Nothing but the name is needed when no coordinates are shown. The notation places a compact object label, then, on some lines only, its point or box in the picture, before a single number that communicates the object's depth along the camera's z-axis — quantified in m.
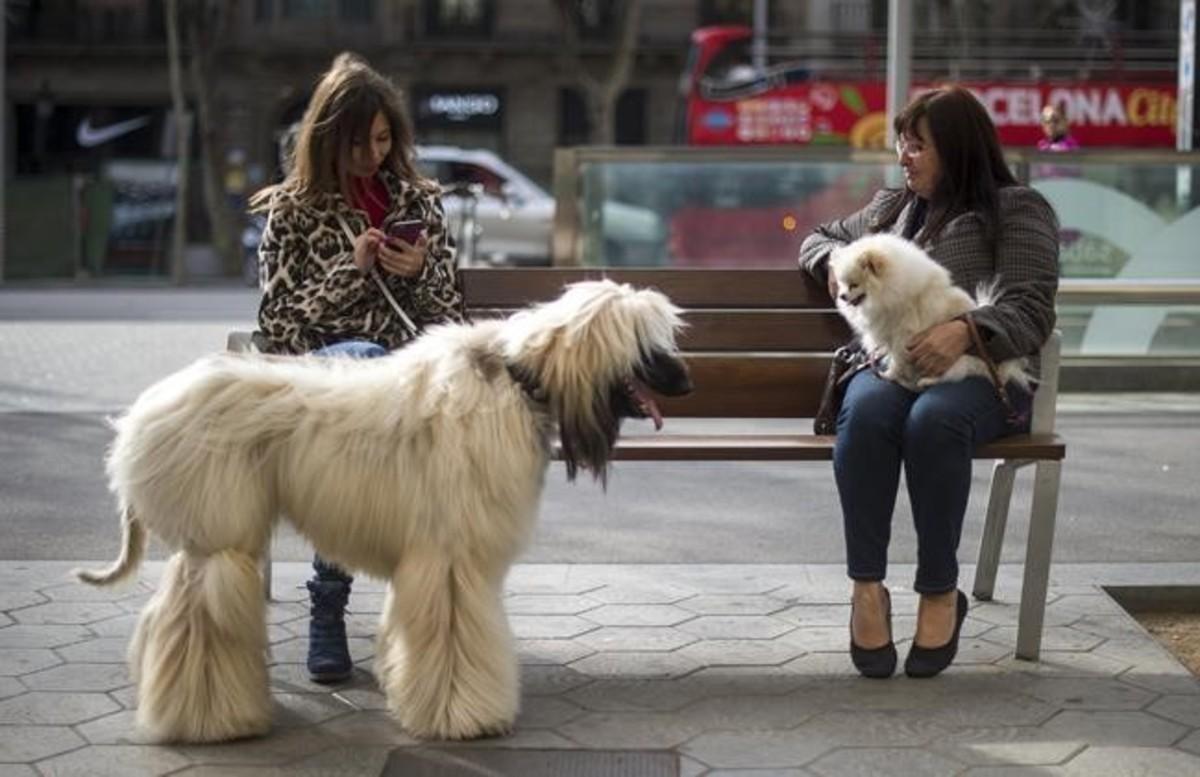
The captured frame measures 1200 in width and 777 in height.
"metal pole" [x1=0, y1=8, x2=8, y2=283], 31.69
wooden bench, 4.98
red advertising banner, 25.62
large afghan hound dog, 4.18
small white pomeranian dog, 4.67
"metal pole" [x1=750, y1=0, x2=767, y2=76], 26.49
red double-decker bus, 25.66
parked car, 27.48
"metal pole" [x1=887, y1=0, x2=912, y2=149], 12.25
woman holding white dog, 4.73
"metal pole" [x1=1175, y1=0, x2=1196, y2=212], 13.41
